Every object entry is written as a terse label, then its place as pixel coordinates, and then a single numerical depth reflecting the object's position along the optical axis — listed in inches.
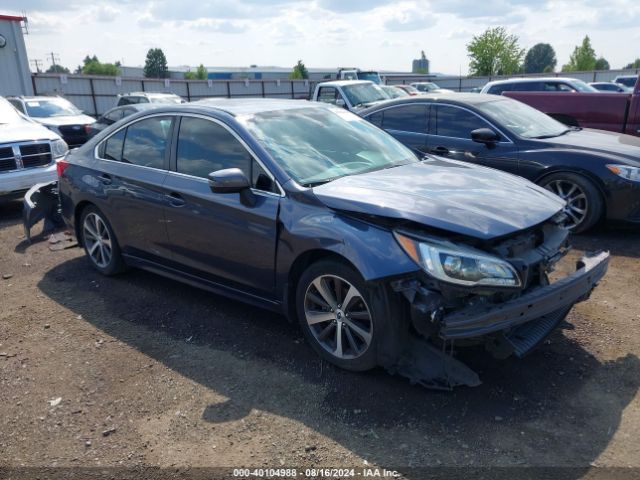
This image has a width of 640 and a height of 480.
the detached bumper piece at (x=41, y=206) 263.9
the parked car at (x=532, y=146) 243.4
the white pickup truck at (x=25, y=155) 315.9
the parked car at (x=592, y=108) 346.0
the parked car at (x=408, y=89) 1038.7
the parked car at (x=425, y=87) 1230.9
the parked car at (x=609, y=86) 884.0
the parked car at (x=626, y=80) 1086.8
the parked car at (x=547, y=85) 576.1
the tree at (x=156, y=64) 4372.5
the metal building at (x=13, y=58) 797.9
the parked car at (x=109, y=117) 565.0
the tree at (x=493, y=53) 1989.4
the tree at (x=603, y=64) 4065.0
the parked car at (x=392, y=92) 686.3
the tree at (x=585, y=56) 2167.8
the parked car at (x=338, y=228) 125.3
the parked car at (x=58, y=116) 573.6
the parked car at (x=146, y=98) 702.5
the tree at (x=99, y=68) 4552.7
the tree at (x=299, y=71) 3223.7
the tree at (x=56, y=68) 3617.1
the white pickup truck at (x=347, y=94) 599.8
